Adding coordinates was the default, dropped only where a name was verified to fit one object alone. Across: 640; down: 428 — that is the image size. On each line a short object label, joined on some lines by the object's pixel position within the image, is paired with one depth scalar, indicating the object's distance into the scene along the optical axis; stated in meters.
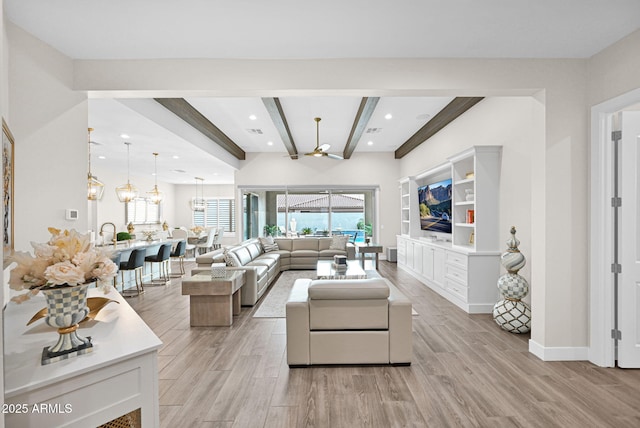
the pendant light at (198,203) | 12.91
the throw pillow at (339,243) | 8.34
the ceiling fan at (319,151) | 5.80
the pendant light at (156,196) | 8.18
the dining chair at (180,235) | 10.23
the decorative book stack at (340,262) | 5.80
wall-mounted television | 5.87
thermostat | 2.89
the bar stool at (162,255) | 6.33
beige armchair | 2.97
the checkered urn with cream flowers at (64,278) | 1.34
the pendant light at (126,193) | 7.08
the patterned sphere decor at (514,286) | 3.78
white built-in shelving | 4.56
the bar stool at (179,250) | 7.38
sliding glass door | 9.61
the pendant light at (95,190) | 5.95
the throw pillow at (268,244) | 8.02
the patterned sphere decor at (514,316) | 3.75
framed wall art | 2.06
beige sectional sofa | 4.98
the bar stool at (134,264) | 5.50
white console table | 1.21
